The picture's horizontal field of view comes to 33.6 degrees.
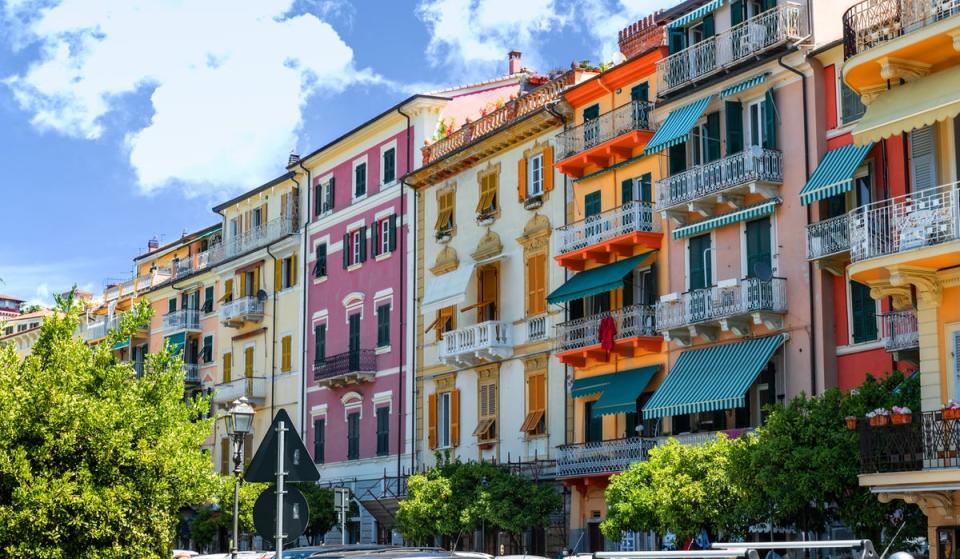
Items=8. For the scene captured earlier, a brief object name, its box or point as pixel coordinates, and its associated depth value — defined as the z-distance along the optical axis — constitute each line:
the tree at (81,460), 22.09
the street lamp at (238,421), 25.92
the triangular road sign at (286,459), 14.98
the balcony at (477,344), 45.34
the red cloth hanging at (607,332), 39.56
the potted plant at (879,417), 25.53
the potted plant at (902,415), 25.08
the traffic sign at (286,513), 14.87
